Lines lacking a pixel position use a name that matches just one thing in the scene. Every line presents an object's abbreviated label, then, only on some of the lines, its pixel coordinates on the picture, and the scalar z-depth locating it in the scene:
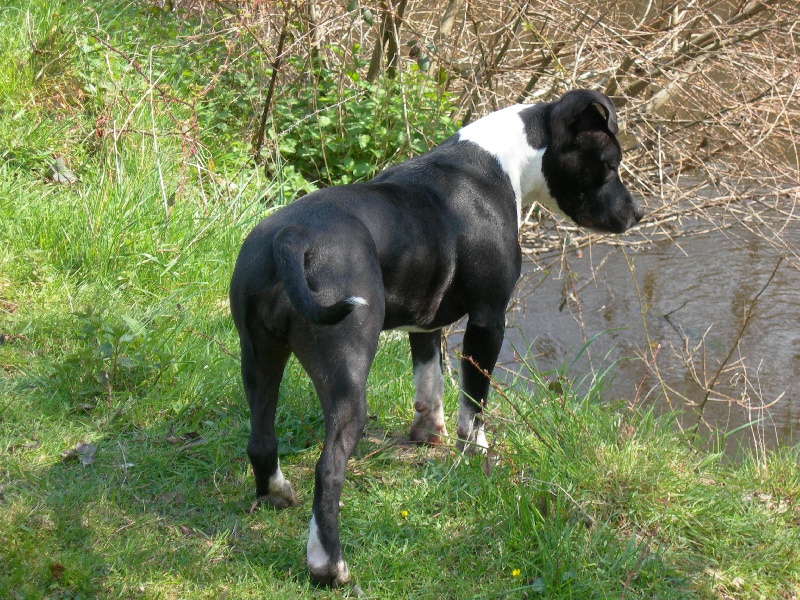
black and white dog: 3.11
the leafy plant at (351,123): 6.75
